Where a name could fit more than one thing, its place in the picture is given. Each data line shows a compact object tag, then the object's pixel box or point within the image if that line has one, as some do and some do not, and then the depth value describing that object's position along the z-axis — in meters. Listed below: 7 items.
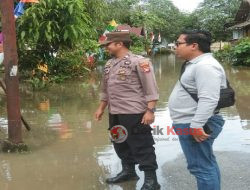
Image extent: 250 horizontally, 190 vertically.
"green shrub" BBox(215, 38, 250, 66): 25.20
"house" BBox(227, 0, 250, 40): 41.06
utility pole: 5.92
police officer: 4.46
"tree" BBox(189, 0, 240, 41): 54.12
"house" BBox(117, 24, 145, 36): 39.24
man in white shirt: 3.53
